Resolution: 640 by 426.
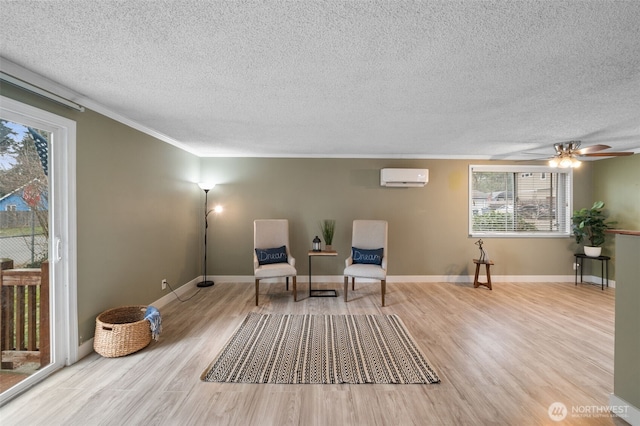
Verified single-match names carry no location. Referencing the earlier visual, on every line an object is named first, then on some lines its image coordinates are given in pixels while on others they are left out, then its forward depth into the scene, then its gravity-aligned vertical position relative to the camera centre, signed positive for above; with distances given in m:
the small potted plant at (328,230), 4.34 -0.33
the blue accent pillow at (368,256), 4.00 -0.71
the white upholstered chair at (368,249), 3.71 -0.61
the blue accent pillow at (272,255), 3.98 -0.70
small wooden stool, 4.26 -1.01
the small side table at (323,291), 3.89 -1.30
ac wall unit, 4.42 +0.61
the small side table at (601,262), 4.27 -0.89
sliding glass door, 1.86 -0.28
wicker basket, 2.31 -1.16
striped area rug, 2.08 -1.33
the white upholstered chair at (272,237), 3.97 -0.42
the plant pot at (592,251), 4.32 -0.66
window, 4.78 +0.20
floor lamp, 4.35 -0.20
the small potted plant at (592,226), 4.33 -0.24
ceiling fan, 2.94 +0.72
